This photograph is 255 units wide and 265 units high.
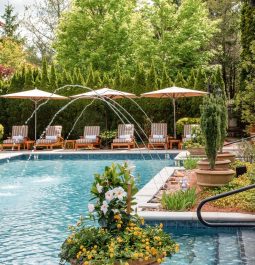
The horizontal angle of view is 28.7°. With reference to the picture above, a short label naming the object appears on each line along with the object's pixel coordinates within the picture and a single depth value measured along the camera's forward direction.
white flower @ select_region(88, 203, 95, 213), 4.09
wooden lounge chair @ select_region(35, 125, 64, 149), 20.00
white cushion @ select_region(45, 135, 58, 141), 20.11
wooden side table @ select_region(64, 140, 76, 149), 20.63
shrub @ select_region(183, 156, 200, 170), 11.93
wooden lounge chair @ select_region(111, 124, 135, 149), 19.47
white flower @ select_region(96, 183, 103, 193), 4.11
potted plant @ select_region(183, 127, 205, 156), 12.94
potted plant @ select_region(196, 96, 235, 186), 8.17
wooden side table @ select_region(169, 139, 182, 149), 19.28
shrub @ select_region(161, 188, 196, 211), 7.12
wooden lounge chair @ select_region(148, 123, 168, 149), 19.20
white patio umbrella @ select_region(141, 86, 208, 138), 18.44
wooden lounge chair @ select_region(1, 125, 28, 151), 19.94
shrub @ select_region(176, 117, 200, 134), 19.38
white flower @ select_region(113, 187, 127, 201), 4.07
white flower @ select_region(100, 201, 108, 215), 4.07
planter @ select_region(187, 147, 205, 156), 12.90
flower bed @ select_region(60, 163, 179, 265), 3.72
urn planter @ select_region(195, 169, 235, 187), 8.20
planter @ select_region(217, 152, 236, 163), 10.34
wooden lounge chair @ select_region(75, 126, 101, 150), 19.83
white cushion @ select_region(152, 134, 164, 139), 19.31
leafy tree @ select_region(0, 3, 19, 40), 52.19
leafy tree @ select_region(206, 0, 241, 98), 32.62
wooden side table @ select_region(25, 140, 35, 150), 20.27
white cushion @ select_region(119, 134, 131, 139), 19.63
